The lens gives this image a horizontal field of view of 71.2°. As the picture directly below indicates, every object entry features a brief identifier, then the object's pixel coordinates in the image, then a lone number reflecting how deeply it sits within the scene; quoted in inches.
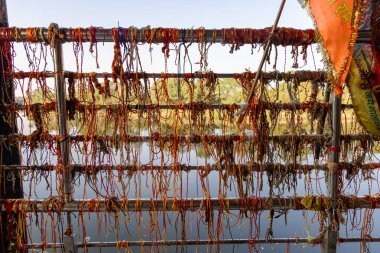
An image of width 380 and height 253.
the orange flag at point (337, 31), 55.1
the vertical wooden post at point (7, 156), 81.9
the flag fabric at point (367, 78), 66.7
